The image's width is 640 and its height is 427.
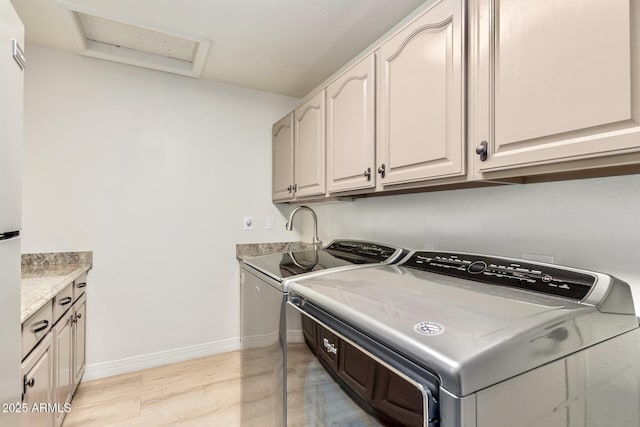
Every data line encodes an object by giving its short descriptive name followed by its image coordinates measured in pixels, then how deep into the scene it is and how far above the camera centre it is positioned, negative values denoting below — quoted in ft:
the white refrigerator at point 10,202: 2.81 +0.12
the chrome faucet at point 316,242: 7.90 -0.69
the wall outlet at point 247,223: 9.23 -0.24
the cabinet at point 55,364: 4.04 -2.46
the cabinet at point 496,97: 2.45 +1.26
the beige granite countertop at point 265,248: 9.14 -1.00
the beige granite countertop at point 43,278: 4.32 -1.22
